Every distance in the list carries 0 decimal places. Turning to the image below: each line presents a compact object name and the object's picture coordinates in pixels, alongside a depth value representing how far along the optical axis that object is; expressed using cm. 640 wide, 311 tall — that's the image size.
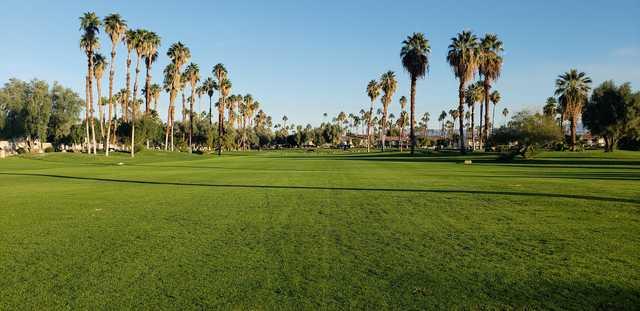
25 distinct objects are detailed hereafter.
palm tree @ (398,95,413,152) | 18625
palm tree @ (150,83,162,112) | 13725
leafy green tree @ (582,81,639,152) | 6278
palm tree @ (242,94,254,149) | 16562
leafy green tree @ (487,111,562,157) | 7156
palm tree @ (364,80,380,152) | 13125
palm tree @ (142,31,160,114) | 7543
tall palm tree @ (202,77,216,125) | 12331
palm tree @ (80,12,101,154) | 6588
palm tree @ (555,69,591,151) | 7900
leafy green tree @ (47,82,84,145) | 9153
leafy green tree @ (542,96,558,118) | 12059
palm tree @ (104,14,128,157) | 6712
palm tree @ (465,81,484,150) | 11088
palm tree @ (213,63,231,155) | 11184
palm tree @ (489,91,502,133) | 12506
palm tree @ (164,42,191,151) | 8975
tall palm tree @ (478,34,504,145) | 6906
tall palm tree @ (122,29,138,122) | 7244
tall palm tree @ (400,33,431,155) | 7306
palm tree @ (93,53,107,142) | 8024
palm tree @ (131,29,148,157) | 7312
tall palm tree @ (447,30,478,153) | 6612
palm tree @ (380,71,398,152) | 11731
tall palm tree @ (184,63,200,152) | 10481
